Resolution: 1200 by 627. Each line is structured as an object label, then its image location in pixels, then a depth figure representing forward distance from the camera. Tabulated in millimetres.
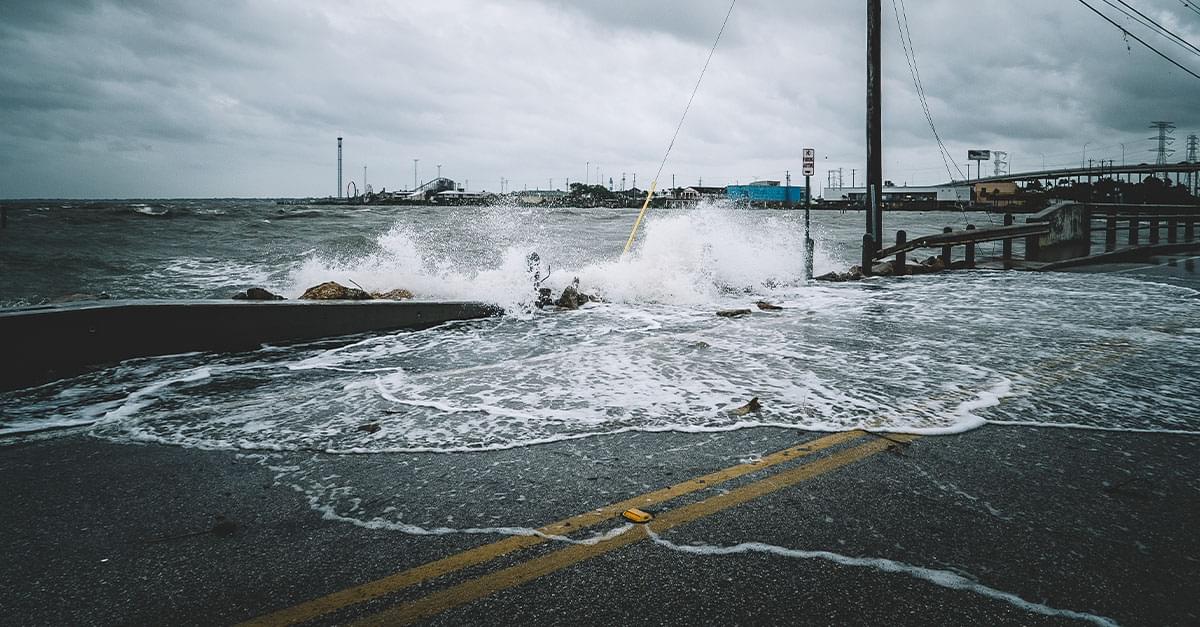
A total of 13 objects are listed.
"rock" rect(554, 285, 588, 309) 10539
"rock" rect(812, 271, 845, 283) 14400
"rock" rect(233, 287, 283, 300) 9352
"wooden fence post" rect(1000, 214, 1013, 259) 18328
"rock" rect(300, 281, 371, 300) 9664
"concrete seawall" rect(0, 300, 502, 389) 5723
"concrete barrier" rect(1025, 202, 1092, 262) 17734
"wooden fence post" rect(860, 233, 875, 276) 15031
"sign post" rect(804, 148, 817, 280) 14836
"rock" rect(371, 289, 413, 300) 10266
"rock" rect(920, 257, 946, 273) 16016
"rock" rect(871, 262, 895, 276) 15378
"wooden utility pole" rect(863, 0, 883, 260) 14742
